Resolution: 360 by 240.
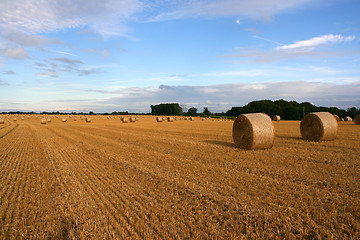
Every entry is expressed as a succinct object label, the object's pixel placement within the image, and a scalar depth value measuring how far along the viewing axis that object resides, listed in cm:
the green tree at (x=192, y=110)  13902
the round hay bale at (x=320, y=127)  1485
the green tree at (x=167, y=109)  12990
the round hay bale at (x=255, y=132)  1208
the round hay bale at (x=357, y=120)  3222
